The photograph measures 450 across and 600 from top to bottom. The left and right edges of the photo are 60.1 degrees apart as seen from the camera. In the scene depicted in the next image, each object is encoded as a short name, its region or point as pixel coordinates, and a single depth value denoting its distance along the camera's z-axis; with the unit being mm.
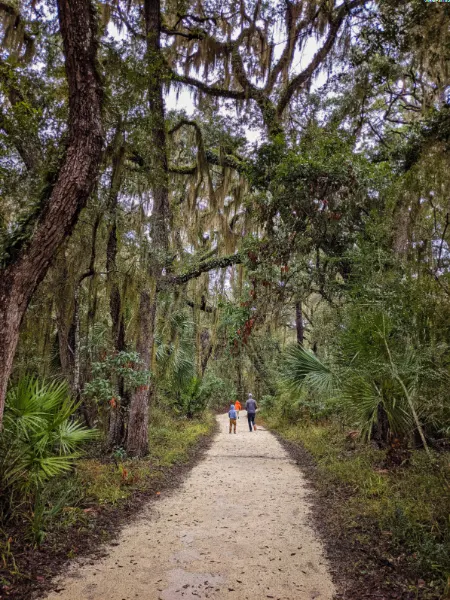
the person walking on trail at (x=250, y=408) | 15219
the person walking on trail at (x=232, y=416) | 14645
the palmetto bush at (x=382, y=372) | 5070
